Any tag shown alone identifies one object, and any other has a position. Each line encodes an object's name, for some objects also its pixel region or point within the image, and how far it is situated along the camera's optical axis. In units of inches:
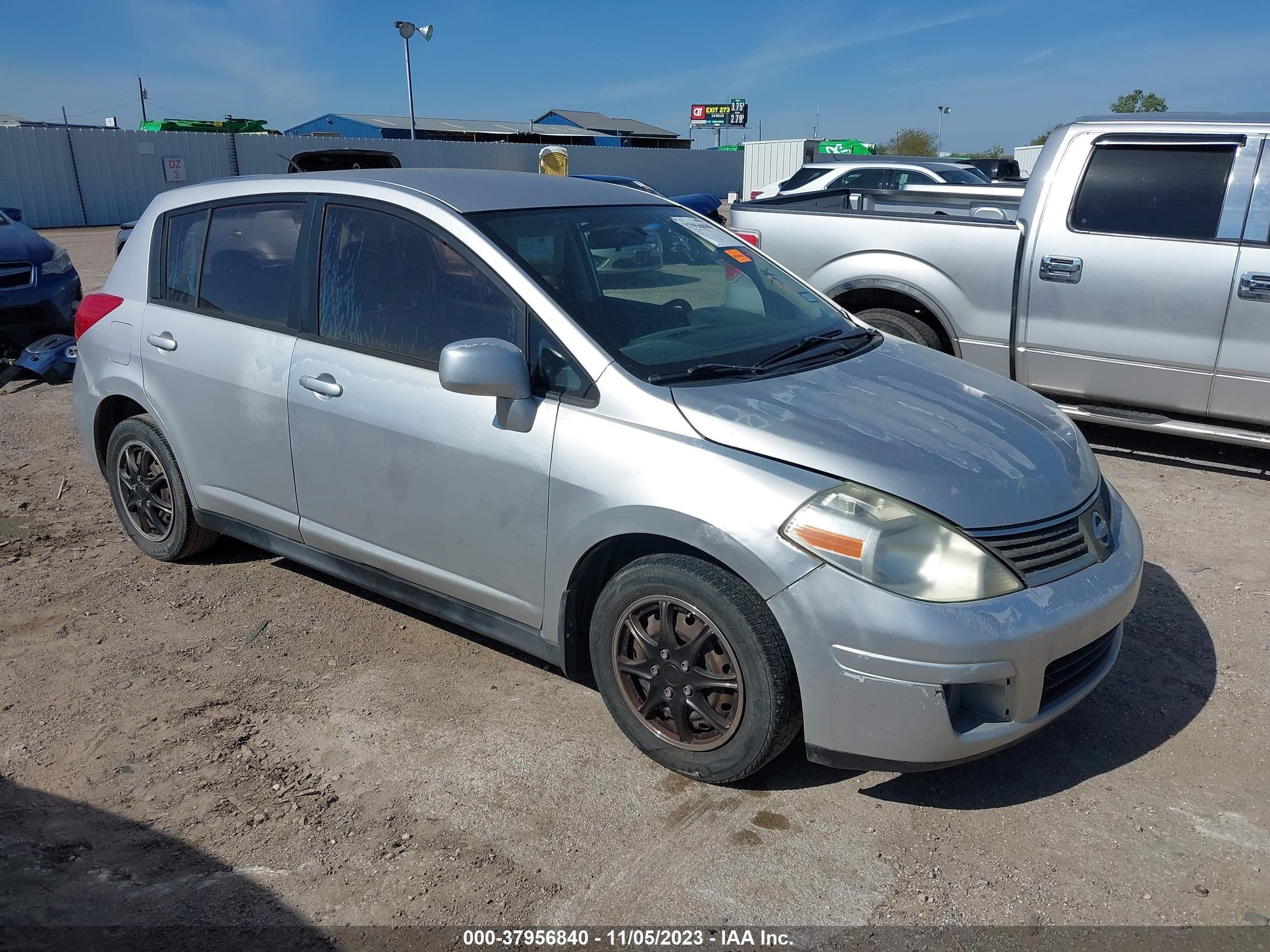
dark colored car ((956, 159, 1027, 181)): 802.2
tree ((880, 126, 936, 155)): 2930.6
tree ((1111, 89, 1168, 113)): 2114.9
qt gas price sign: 3127.5
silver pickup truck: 215.3
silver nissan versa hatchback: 105.1
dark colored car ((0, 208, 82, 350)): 354.0
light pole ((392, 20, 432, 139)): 1239.5
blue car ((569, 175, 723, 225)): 891.9
